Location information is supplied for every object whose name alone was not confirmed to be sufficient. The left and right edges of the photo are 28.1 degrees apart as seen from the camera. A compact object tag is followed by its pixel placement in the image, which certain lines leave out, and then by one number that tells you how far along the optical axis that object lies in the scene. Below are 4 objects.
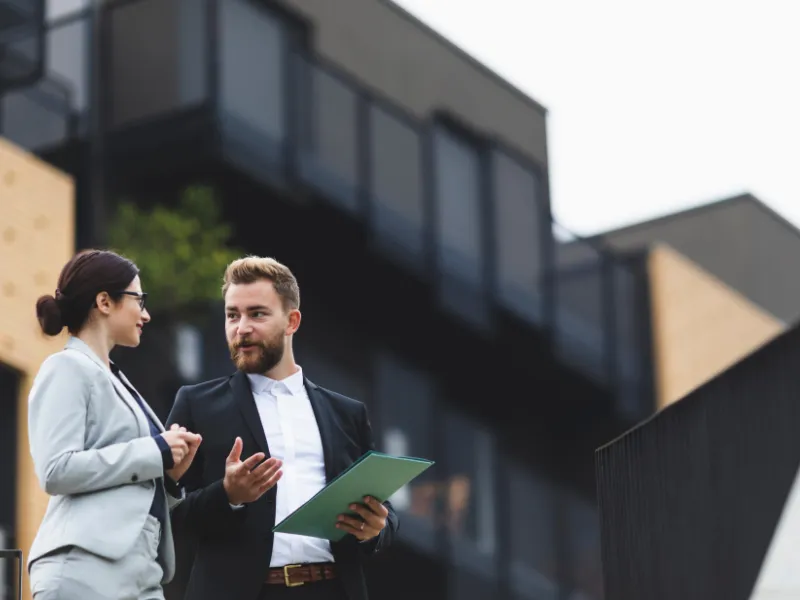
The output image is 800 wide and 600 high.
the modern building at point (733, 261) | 20.92
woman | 3.96
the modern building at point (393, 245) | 13.70
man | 4.51
